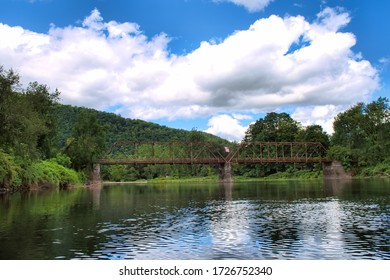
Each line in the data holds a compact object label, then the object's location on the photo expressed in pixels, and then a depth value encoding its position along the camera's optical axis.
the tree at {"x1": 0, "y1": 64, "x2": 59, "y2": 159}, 38.74
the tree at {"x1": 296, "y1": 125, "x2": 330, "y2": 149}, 143.62
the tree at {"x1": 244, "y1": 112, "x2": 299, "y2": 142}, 150.50
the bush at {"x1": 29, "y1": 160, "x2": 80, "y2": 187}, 63.47
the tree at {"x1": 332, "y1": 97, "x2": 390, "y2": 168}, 115.56
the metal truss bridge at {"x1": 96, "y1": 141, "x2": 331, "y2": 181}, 122.88
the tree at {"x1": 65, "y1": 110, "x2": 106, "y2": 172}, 95.31
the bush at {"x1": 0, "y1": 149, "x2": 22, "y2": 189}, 52.04
